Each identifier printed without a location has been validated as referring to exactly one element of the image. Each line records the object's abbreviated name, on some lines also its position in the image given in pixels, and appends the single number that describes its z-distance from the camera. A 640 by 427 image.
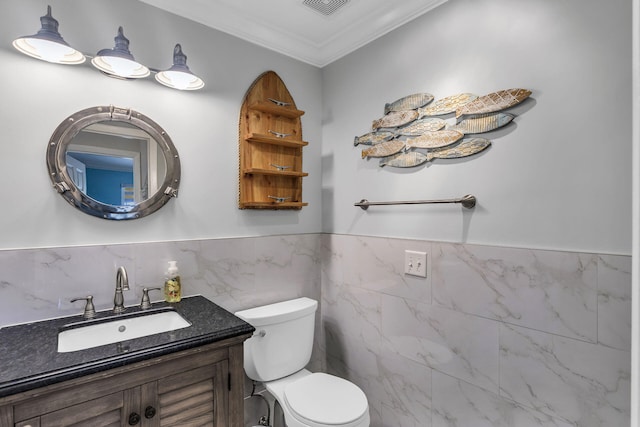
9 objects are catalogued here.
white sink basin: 1.31
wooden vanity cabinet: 0.96
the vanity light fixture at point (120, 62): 1.36
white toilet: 1.46
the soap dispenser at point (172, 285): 1.62
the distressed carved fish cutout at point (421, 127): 1.61
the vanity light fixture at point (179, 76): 1.54
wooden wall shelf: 1.91
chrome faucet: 1.44
